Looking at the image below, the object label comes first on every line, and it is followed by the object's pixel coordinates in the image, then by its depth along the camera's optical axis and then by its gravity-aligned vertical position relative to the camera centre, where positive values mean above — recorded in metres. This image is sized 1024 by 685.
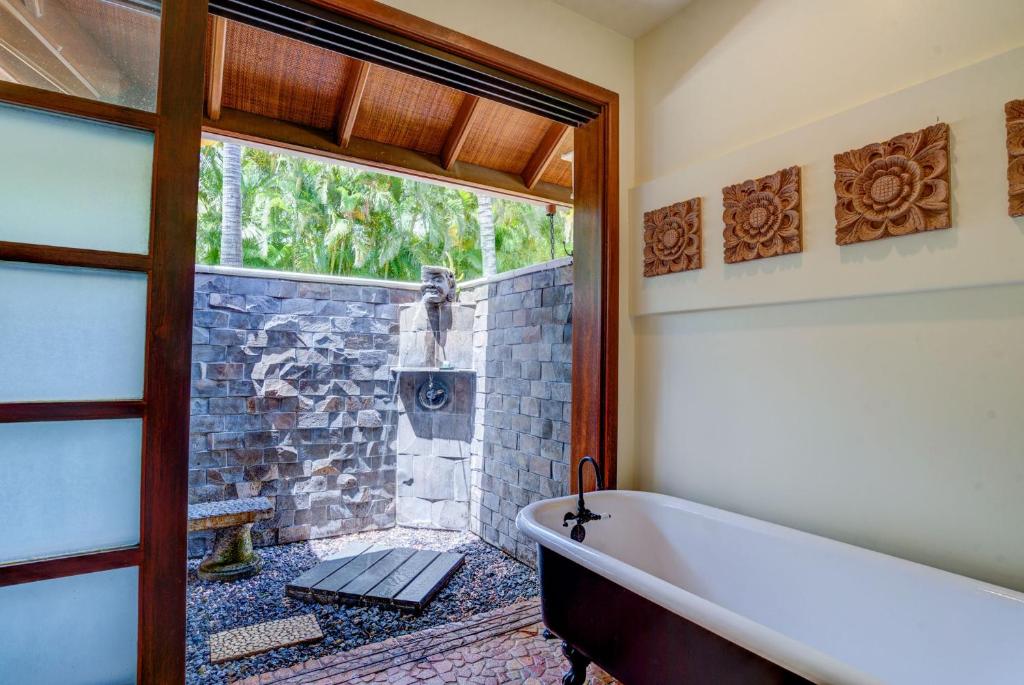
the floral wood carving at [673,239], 2.19 +0.54
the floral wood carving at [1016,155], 1.34 +0.55
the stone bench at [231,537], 3.15 -1.10
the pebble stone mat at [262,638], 2.33 -1.29
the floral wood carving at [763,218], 1.84 +0.54
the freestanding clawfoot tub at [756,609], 1.18 -0.67
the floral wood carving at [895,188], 1.48 +0.53
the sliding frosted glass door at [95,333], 1.31 +0.07
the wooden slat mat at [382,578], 2.81 -1.25
